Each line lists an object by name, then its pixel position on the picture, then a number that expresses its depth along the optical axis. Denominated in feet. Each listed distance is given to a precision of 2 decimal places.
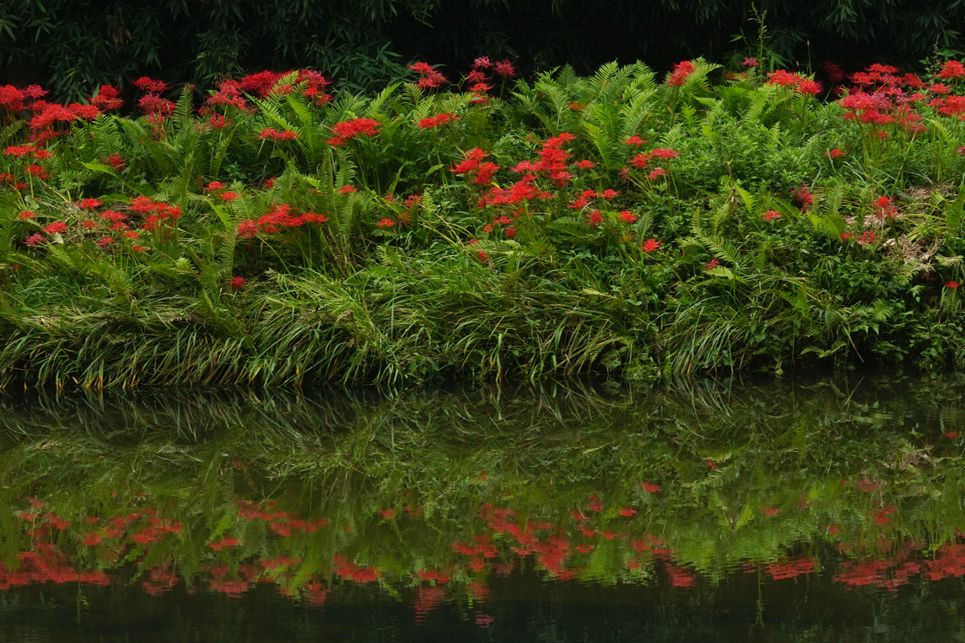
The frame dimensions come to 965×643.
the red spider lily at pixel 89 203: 55.42
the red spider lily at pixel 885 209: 52.70
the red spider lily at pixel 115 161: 61.93
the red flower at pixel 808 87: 61.11
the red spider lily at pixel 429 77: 61.63
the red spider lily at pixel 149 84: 65.00
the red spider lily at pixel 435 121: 58.45
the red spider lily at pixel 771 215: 52.54
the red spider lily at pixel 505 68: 64.46
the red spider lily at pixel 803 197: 55.42
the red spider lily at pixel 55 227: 54.49
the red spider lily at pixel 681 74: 63.82
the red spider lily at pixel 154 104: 64.18
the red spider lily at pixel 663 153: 53.83
